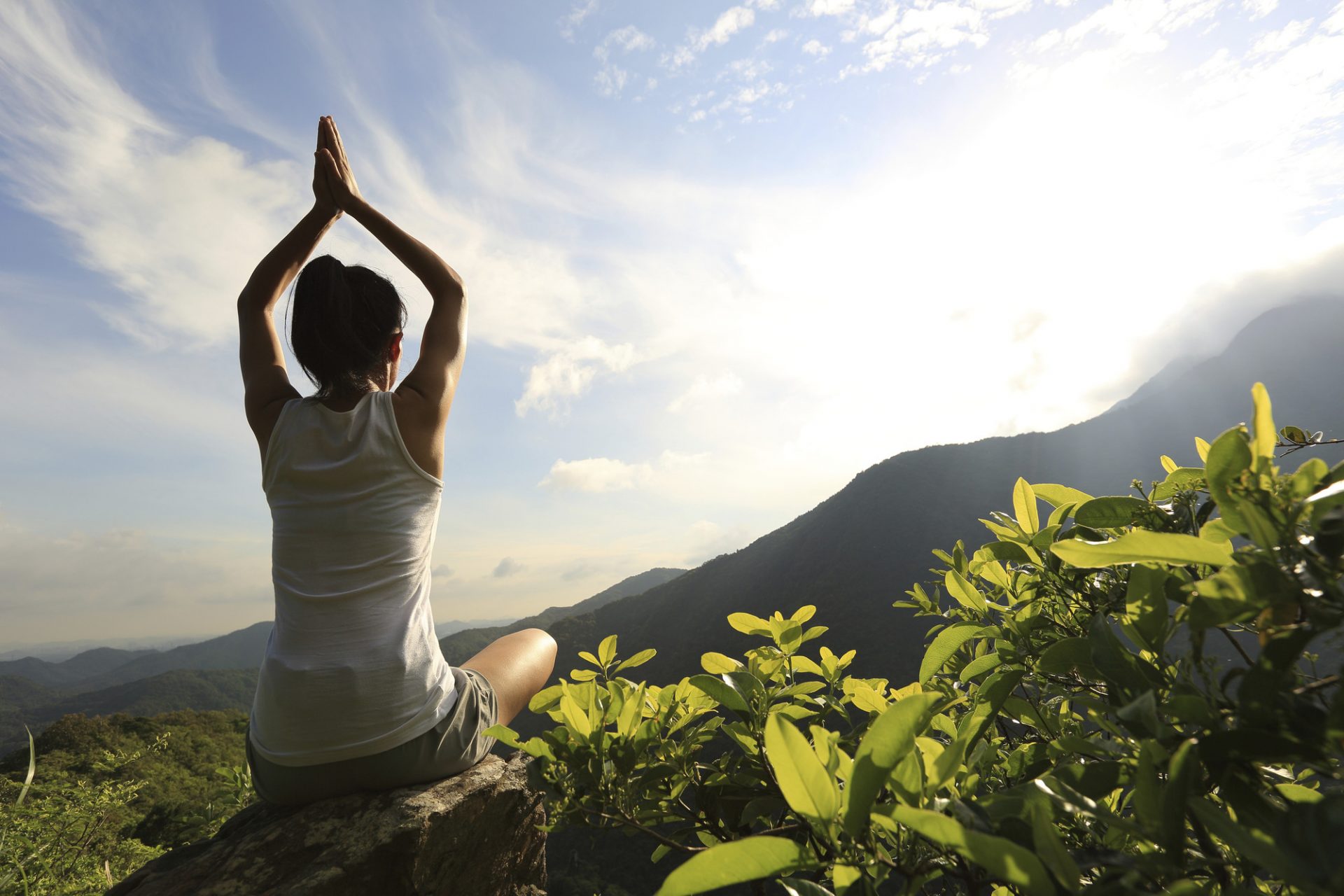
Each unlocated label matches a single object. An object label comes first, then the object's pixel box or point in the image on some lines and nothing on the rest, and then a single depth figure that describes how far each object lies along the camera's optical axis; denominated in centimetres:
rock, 123
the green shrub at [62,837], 269
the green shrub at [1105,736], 41
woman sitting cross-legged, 141
